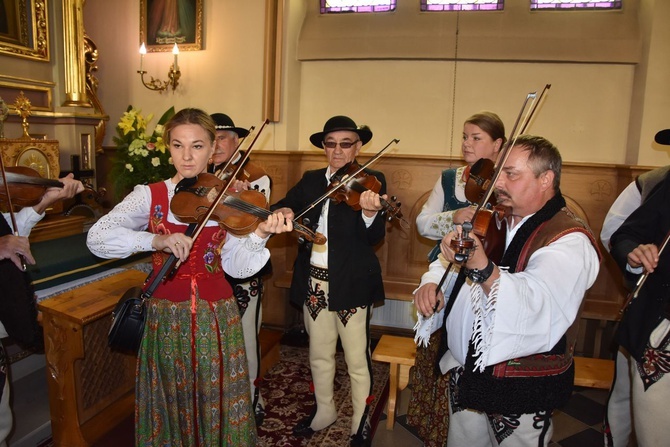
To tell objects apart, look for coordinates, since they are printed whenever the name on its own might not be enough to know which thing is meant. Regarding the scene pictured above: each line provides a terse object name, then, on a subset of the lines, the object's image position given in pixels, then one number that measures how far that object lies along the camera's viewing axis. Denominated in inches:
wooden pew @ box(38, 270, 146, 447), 89.3
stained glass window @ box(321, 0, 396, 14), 163.8
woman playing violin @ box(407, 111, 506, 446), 80.2
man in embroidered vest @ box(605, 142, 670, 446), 67.2
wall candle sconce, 160.4
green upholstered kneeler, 110.7
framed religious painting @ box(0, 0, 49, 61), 138.3
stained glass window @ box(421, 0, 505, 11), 155.8
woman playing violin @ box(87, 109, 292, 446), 69.5
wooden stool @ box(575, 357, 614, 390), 104.3
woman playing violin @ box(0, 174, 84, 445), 70.1
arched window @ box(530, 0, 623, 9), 151.2
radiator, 165.2
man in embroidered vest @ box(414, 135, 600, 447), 51.7
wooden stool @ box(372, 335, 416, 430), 110.0
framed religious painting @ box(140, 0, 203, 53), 162.2
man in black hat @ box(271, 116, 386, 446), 97.0
